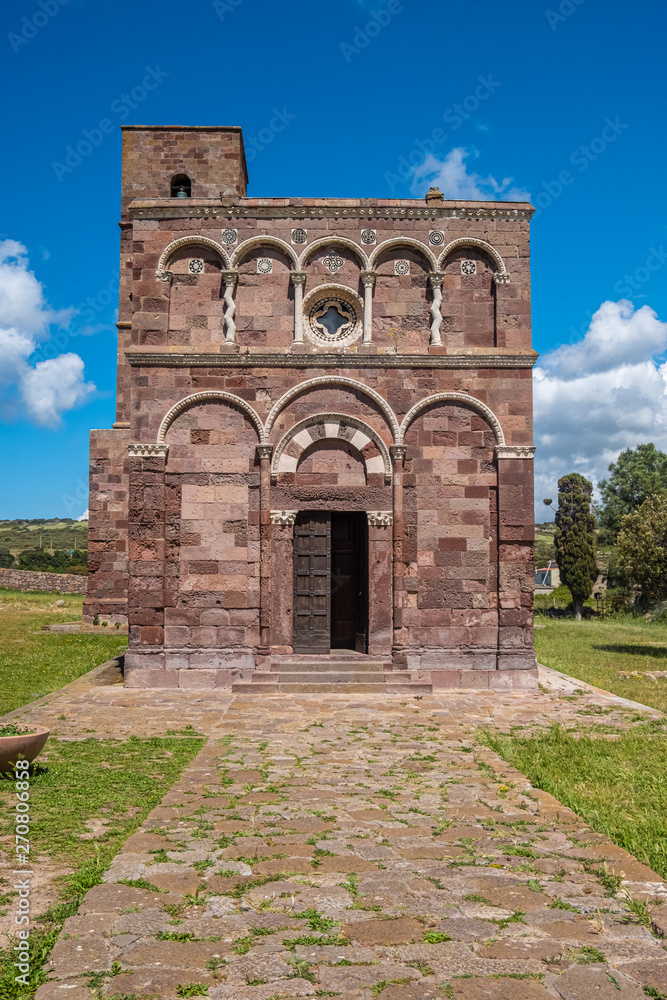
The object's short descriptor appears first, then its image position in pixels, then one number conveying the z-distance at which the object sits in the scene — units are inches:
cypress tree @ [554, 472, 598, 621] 1413.6
